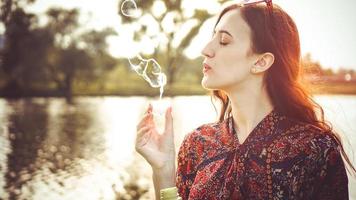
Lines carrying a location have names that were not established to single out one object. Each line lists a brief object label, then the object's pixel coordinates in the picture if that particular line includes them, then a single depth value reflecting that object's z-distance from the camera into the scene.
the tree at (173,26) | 29.84
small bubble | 3.39
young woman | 2.16
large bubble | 3.29
